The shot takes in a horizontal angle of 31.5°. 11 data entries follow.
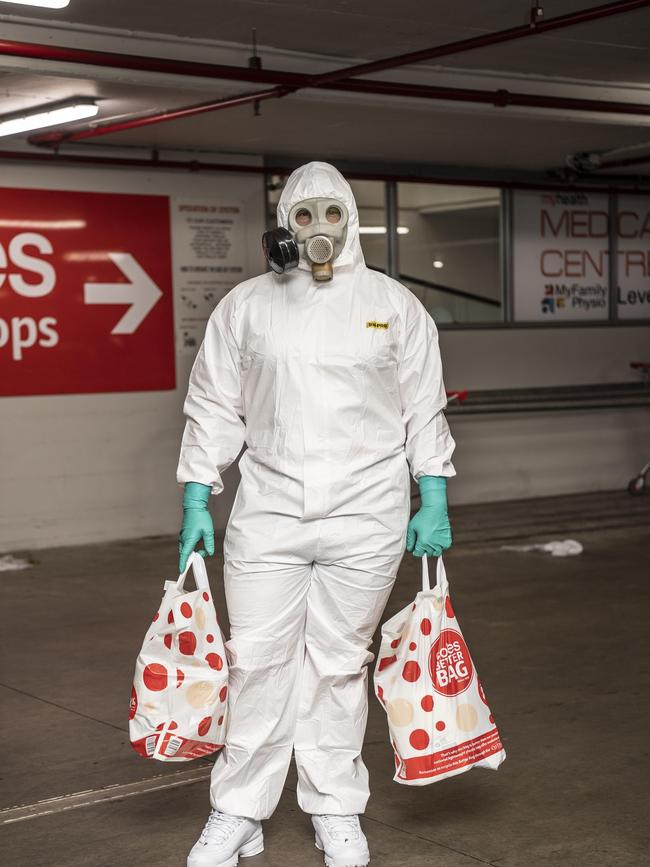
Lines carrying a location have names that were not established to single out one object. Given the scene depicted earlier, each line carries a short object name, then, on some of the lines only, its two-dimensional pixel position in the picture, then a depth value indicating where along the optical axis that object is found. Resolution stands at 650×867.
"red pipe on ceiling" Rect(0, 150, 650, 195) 6.15
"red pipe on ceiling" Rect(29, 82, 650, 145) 4.70
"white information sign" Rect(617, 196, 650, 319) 8.52
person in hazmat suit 2.47
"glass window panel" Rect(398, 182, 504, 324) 7.63
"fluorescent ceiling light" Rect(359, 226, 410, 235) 7.47
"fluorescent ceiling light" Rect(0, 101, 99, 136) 5.16
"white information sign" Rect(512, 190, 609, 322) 8.07
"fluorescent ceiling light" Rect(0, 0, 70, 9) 3.53
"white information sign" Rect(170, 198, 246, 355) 6.78
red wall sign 6.30
